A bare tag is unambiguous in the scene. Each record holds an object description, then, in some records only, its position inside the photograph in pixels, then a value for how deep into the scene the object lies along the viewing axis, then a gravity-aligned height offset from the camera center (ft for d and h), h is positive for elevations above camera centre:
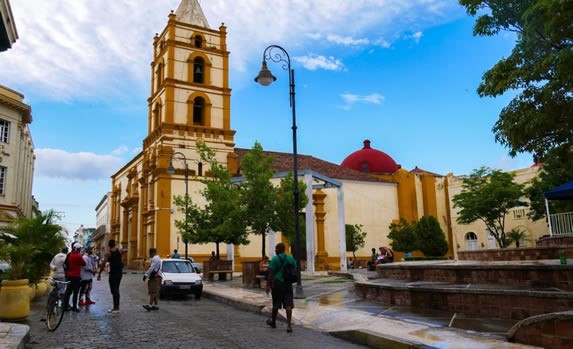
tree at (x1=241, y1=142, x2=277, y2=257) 66.90 +7.01
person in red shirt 37.12 -0.58
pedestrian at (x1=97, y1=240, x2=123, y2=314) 37.93 -0.89
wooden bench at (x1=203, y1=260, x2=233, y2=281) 79.08 -2.31
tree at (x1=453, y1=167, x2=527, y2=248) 103.09 +10.60
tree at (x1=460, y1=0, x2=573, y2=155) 29.04 +10.94
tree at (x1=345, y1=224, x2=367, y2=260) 127.44 +2.99
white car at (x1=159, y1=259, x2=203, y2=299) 51.90 -2.55
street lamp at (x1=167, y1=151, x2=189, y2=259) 82.84 +7.07
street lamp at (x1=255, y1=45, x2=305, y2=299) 46.16 +14.68
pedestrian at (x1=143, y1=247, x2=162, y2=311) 40.14 -1.85
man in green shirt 30.26 -2.01
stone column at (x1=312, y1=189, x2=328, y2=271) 129.70 +9.50
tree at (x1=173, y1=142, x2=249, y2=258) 69.35 +6.05
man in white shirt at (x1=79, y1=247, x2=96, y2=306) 40.70 -1.67
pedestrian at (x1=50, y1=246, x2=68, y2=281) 41.57 -0.45
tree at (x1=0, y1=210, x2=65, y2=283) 32.91 +1.27
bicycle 29.32 -2.91
